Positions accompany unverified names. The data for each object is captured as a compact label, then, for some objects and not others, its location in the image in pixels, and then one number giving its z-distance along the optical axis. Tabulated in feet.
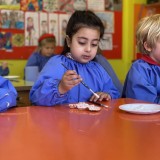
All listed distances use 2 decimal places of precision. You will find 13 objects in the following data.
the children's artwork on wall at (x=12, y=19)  11.90
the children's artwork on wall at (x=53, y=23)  12.64
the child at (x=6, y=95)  3.62
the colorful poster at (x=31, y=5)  12.14
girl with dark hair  4.19
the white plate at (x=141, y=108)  3.40
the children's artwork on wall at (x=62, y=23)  12.76
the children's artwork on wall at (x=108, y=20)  13.50
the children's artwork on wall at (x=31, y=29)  12.29
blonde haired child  4.70
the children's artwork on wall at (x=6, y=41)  11.96
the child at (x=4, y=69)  10.97
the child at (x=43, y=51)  11.93
